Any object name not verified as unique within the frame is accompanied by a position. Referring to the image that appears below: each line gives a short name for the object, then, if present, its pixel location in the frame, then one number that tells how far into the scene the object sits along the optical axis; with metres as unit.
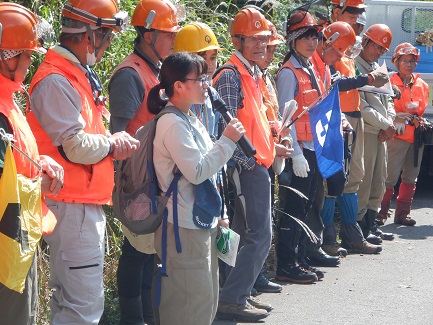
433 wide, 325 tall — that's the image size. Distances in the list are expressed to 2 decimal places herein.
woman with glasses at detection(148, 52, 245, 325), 7.00
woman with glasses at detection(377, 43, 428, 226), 14.97
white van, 18.16
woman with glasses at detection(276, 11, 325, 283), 10.75
